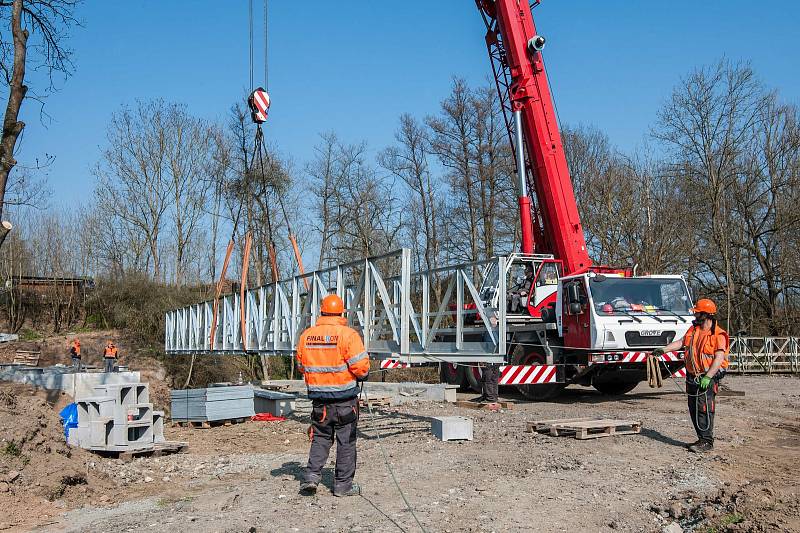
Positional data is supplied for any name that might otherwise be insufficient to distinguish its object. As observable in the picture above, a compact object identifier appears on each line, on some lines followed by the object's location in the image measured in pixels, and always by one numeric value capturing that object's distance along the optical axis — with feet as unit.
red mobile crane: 40.57
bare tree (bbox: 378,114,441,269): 113.19
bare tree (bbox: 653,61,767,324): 97.35
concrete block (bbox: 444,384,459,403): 48.62
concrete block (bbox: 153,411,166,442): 32.04
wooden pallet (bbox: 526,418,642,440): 29.14
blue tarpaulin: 31.78
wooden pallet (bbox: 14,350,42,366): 97.25
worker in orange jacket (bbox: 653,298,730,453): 26.13
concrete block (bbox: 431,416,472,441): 29.48
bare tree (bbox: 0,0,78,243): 34.86
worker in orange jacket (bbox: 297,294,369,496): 19.69
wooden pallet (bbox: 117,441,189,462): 29.51
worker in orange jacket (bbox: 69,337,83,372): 92.27
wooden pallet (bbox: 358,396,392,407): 44.41
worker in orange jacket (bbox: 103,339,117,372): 84.89
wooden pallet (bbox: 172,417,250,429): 41.37
